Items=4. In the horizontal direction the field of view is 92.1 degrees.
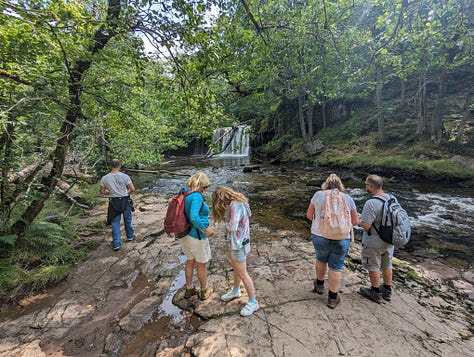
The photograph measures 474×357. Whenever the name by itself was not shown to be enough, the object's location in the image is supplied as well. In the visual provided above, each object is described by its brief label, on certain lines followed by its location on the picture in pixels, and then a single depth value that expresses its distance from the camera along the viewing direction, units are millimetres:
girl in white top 3076
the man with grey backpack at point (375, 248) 3346
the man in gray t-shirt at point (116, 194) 5305
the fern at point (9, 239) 4098
